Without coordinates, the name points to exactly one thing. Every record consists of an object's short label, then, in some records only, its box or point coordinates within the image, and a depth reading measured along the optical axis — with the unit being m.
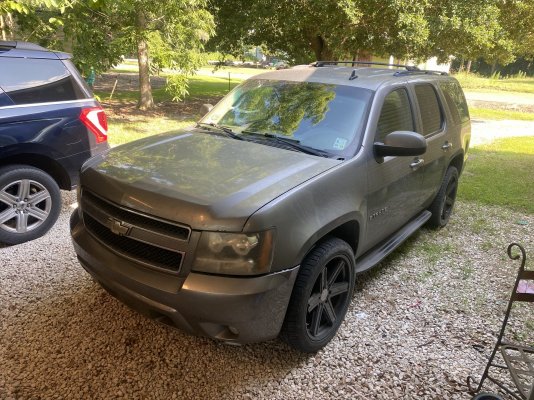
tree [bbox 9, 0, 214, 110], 8.16
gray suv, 2.27
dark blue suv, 3.95
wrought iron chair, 2.22
